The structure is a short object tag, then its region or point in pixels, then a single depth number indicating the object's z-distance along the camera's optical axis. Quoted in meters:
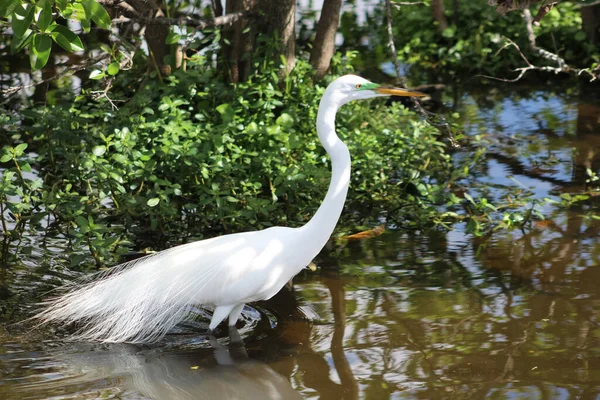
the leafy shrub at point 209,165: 9.20
